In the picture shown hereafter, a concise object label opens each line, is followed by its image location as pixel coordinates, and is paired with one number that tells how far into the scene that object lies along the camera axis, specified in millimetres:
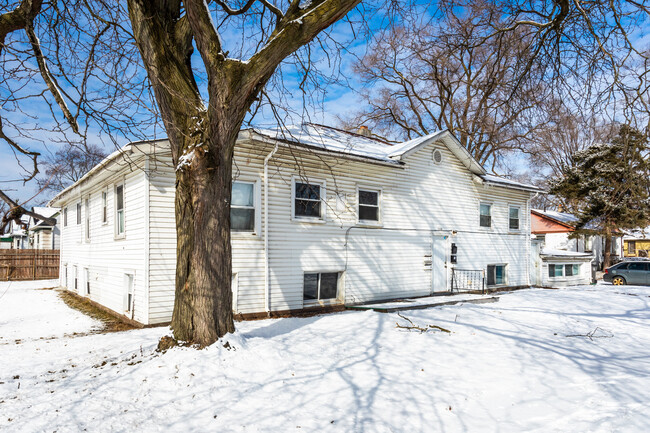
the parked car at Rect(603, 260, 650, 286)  21828
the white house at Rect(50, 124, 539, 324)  9508
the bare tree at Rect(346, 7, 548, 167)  28698
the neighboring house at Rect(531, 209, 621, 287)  19875
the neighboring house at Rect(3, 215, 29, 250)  37762
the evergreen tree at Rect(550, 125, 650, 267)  27625
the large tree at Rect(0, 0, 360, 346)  5809
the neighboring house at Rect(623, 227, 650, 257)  51706
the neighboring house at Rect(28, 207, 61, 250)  30234
